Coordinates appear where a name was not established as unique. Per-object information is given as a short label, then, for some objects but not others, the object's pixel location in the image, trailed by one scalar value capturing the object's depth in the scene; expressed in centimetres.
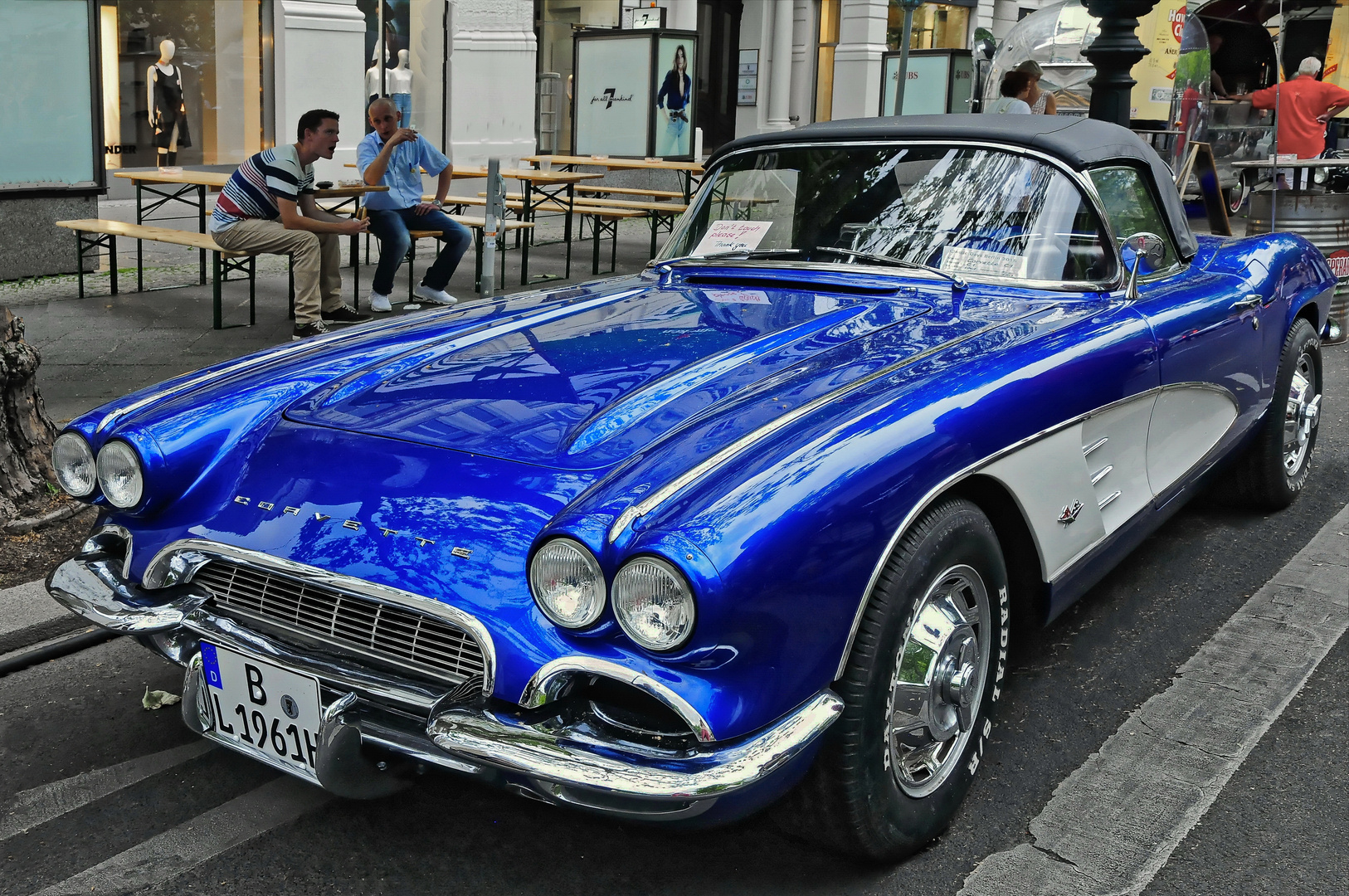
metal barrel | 841
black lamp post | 818
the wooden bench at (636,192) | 1179
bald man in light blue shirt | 848
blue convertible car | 216
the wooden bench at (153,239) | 783
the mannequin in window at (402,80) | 1459
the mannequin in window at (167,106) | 1248
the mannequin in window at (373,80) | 1434
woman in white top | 938
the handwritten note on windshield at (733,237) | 398
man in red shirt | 1342
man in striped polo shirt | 760
